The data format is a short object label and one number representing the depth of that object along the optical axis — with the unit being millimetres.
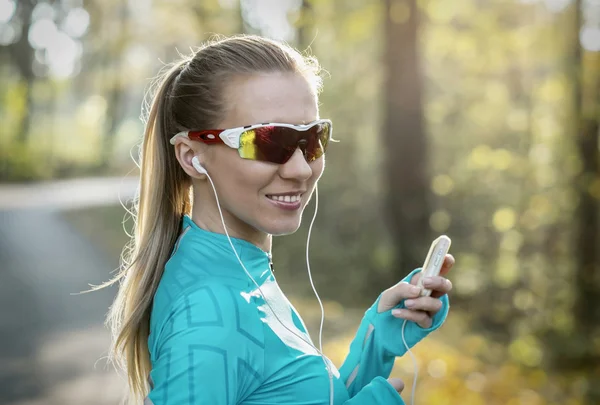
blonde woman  1785
